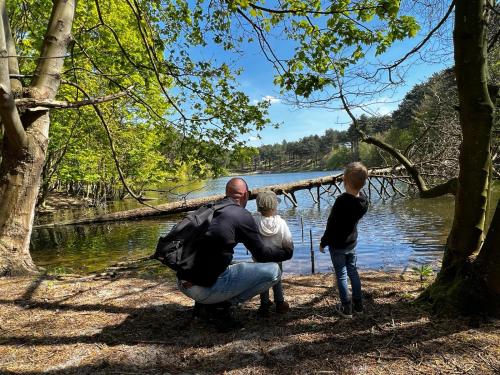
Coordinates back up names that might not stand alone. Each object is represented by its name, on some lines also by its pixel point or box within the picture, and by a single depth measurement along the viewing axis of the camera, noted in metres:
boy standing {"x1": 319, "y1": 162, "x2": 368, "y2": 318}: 3.81
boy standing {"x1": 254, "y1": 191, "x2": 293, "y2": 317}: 3.67
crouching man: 3.28
